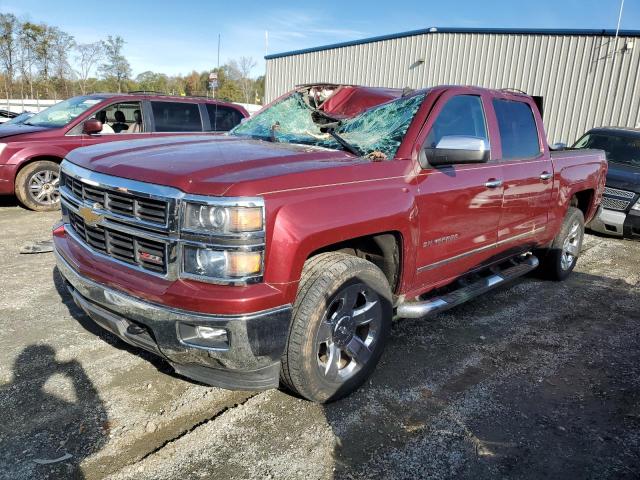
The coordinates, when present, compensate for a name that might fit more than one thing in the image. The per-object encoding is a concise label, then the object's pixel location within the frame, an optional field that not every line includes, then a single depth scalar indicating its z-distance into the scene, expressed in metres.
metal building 13.80
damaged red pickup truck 2.39
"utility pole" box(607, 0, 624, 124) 13.68
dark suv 7.96
